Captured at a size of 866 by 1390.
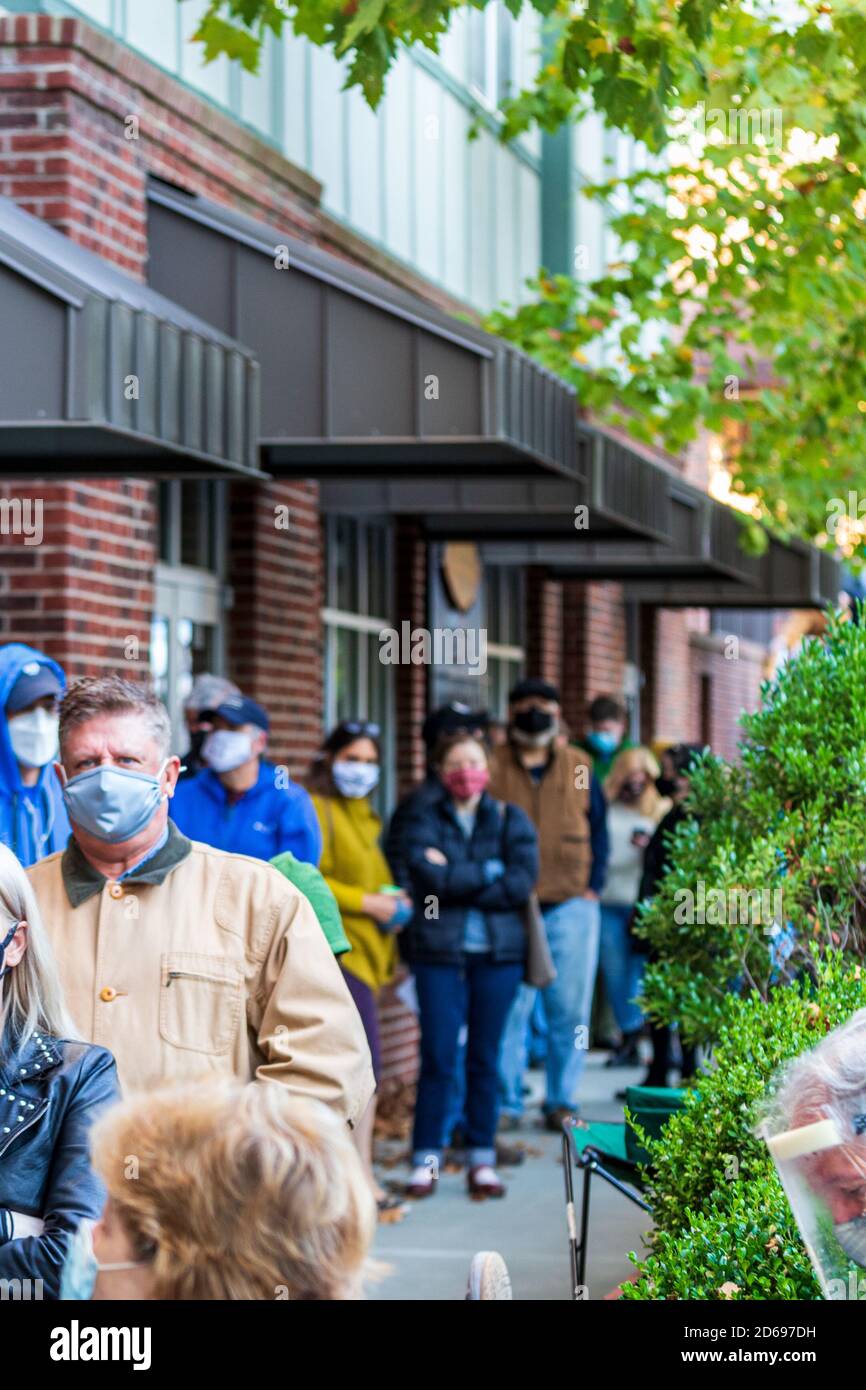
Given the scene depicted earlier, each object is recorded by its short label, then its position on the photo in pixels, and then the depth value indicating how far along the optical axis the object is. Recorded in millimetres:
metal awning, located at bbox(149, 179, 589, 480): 7539
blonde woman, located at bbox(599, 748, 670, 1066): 11250
